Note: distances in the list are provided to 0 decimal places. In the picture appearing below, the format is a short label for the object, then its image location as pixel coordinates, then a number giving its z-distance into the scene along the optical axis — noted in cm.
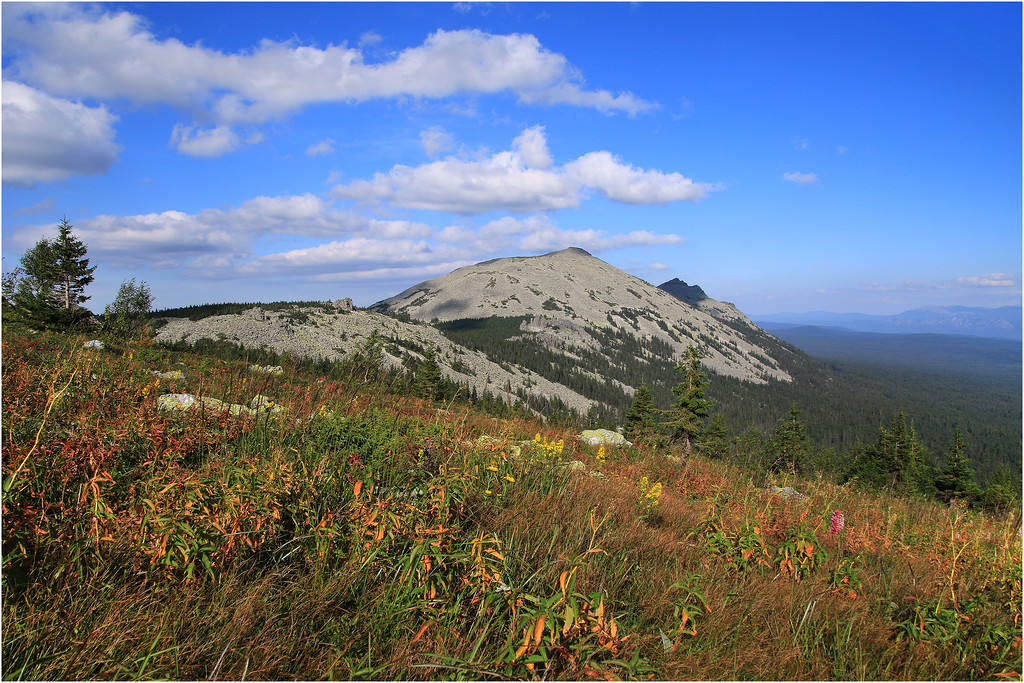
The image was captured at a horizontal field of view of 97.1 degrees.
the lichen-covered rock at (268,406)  523
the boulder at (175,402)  519
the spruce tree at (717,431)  3227
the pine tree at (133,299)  7250
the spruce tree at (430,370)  2998
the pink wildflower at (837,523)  513
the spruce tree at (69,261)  2452
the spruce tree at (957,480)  3659
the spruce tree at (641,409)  3046
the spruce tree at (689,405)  2916
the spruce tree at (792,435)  3367
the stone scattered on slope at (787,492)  686
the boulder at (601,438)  928
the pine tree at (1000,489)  2327
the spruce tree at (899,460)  3694
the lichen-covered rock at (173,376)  798
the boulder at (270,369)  957
